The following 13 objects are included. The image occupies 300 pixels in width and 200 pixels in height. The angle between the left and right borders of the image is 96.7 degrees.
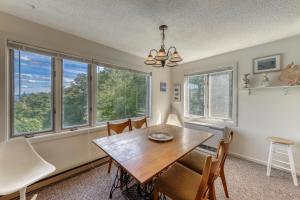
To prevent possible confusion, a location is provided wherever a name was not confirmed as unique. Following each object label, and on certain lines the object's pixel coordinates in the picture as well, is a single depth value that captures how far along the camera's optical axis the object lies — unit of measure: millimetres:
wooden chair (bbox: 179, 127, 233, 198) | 1619
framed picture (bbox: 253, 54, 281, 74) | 2439
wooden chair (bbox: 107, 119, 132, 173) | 2234
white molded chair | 1304
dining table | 1090
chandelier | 1723
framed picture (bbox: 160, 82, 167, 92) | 4086
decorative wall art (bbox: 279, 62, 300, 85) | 2209
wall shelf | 2261
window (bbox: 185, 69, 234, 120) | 3200
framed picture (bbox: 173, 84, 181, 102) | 4157
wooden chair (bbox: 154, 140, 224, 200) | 971
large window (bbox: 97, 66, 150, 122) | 2775
